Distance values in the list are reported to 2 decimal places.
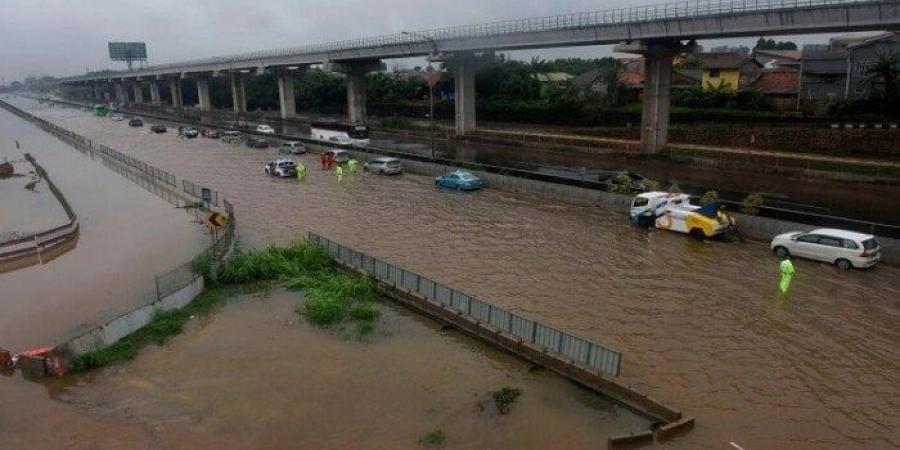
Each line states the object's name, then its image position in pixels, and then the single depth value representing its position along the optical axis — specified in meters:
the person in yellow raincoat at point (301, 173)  40.66
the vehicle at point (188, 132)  70.68
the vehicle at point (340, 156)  46.19
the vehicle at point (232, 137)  63.63
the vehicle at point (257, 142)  57.97
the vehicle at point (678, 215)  23.28
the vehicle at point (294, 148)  51.97
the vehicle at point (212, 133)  68.88
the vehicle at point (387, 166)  40.59
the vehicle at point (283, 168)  41.25
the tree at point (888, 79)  42.44
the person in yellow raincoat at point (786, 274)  17.45
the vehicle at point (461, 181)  34.42
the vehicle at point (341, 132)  56.28
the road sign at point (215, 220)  21.62
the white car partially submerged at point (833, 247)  19.34
